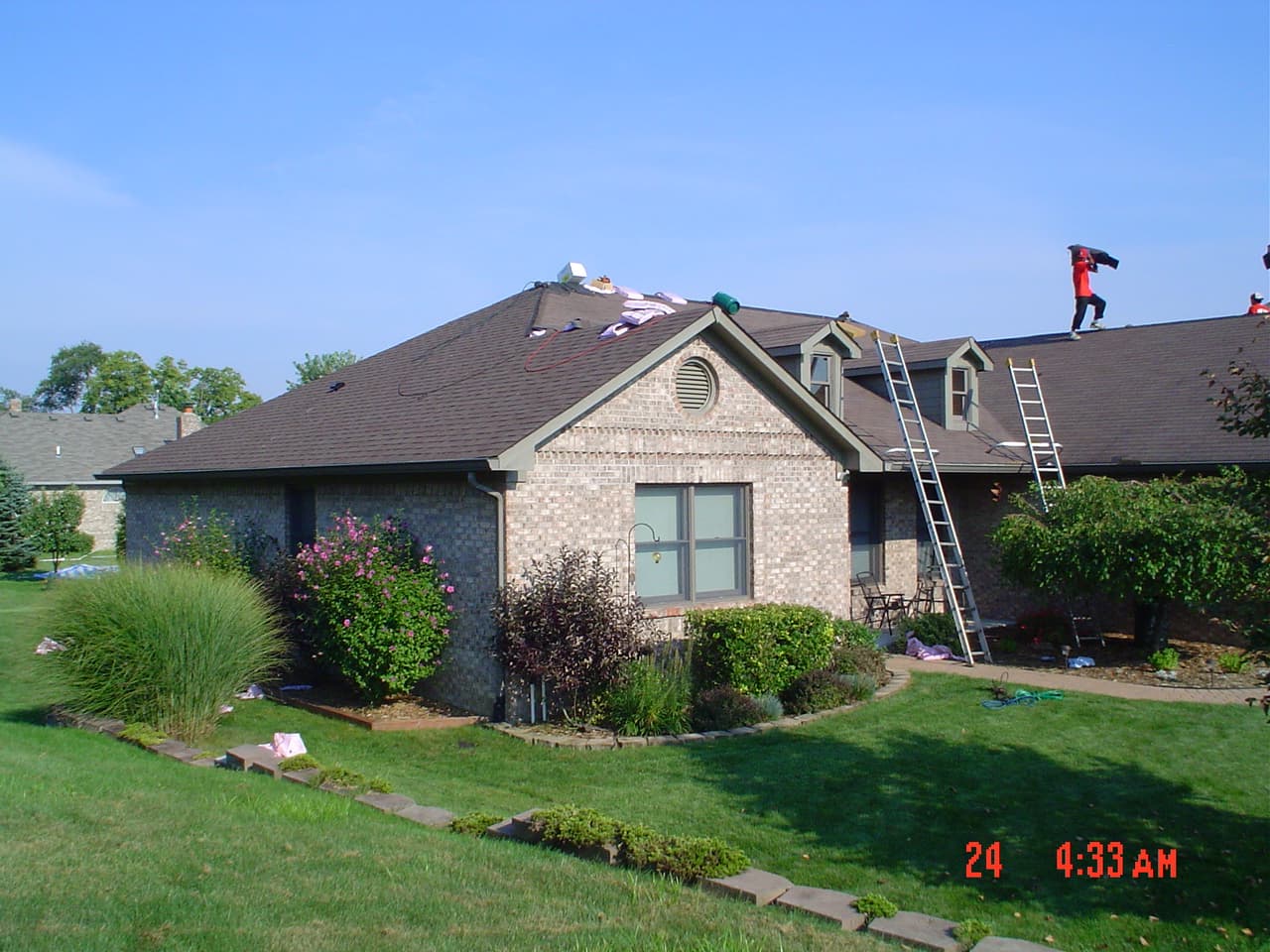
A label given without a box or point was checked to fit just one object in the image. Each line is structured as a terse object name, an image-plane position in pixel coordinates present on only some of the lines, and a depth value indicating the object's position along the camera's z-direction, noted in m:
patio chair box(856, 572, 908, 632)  17.95
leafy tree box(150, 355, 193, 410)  80.00
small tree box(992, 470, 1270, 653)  13.91
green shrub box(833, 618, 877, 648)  14.33
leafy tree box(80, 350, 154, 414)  79.06
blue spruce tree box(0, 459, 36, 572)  33.81
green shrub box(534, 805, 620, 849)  6.93
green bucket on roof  15.12
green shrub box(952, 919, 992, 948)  5.63
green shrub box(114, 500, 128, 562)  21.62
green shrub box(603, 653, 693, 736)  11.46
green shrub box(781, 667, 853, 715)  12.28
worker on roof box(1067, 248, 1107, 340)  22.97
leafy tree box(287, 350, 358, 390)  82.94
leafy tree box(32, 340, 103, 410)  101.62
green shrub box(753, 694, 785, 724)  11.91
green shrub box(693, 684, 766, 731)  11.62
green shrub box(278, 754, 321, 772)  8.95
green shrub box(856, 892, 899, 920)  5.90
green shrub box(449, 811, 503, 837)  7.38
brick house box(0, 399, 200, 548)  44.41
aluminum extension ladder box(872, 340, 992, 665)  15.79
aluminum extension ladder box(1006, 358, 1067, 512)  18.22
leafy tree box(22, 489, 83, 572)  34.34
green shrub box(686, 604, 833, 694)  12.36
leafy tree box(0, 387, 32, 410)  106.06
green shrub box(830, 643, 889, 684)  13.41
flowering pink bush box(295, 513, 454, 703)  12.12
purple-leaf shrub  11.60
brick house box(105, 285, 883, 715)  12.41
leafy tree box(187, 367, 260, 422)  81.62
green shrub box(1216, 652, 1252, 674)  14.38
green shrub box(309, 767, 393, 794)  8.41
